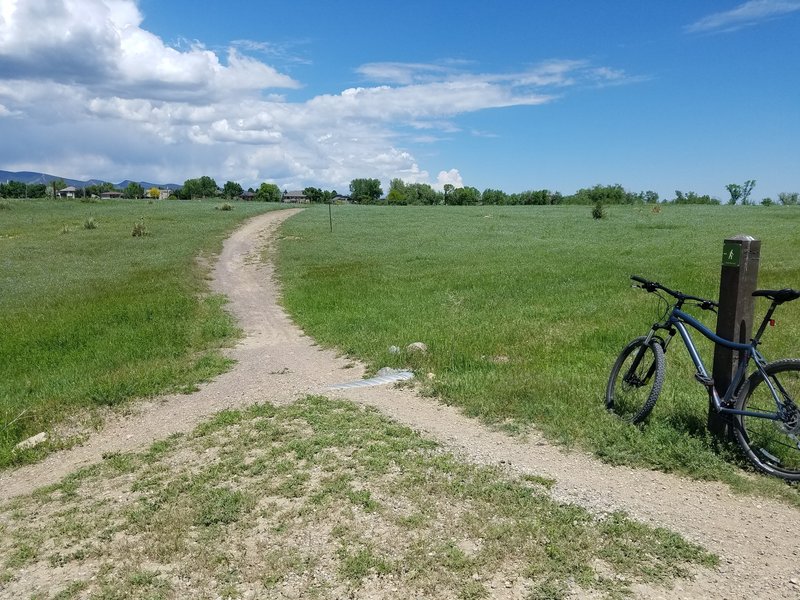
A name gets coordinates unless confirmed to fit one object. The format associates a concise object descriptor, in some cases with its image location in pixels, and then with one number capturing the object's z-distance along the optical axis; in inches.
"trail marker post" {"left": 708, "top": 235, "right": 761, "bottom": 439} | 207.9
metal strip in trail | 331.0
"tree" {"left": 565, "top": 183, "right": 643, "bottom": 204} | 4739.2
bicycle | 188.7
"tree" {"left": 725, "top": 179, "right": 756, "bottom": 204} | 5009.8
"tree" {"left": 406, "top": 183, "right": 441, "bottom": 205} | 5801.2
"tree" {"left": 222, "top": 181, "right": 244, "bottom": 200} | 5801.2
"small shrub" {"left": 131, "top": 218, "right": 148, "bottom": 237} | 1543.4
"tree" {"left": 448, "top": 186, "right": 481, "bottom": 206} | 5516.7
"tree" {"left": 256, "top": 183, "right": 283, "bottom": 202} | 5839.6
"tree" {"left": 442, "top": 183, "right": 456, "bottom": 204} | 5926.7
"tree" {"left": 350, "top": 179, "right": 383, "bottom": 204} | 6264.8
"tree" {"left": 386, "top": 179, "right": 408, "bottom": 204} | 5777.6
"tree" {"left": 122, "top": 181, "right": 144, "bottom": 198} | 6190.9
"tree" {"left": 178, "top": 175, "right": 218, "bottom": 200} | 5807.1
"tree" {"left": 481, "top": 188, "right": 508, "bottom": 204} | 5679.1
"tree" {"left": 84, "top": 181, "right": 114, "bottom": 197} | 5974.4
